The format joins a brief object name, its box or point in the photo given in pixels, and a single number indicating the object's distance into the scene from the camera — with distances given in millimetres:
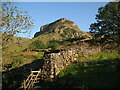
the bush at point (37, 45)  82088
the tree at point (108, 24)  23797
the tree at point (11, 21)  19125
